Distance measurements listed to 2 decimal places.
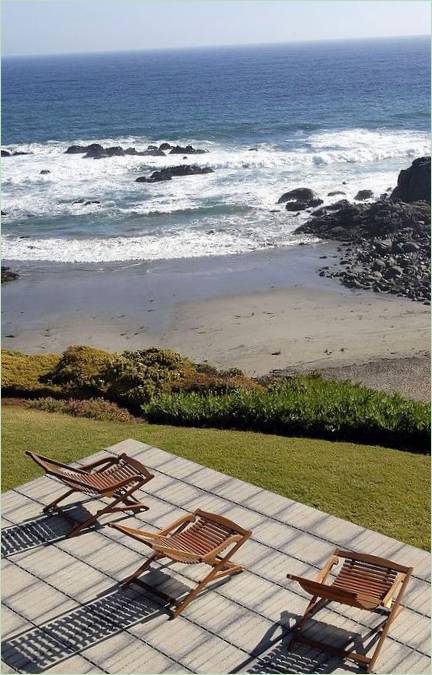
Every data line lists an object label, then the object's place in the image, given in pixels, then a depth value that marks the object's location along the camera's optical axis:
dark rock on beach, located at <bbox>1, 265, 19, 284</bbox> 27.94
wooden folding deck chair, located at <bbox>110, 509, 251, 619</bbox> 7.24
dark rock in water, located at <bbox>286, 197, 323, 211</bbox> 37.69
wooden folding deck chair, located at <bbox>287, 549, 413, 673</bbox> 6.57
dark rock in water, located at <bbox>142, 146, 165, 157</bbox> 56.26
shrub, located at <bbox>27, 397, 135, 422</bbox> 13.79
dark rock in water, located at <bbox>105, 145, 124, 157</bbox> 56.81
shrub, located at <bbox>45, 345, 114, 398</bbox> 15.26
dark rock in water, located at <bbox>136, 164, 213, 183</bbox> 46.84
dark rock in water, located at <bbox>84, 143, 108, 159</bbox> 56.53
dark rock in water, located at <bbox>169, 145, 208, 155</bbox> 56.44
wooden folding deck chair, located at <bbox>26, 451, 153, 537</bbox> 8.55
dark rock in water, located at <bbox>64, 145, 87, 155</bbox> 58.81
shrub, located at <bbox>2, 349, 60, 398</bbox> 15.57
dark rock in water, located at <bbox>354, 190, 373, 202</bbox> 39.44
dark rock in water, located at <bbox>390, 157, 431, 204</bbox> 37.91
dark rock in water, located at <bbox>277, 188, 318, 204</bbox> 39.03
